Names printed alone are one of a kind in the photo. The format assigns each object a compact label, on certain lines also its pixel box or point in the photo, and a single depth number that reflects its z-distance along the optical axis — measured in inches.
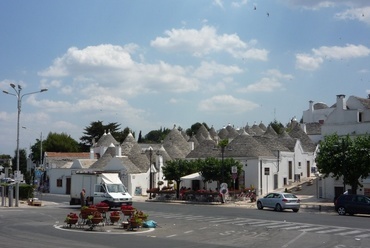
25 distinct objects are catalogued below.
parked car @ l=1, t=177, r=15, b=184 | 1996.3
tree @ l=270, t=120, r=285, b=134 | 4927.7
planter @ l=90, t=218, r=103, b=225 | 911.7
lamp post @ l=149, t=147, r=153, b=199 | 2493.0
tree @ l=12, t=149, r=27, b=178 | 4361.2
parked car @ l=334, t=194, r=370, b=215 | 1357.0
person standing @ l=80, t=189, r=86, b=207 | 1469.0
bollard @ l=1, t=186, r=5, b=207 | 1586.4
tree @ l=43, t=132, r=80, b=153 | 4409.5
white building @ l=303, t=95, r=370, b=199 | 1994.3
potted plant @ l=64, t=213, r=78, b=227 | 941.8
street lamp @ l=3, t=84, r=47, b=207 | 1567.4
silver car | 1487.5
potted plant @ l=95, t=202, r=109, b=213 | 1013.2
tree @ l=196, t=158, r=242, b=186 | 2026.3
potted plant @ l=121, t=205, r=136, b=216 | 987.3
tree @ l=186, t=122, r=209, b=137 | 5832.2
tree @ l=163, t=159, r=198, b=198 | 2186.3
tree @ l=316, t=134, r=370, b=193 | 1569.9
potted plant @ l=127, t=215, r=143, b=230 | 911.7
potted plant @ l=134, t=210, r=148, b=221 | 940.7
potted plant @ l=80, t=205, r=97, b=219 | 949.7
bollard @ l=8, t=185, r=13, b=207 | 1551.6
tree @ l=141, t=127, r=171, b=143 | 6912.4
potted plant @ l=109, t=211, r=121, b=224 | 966.4
